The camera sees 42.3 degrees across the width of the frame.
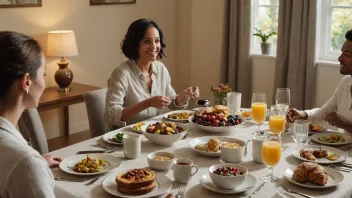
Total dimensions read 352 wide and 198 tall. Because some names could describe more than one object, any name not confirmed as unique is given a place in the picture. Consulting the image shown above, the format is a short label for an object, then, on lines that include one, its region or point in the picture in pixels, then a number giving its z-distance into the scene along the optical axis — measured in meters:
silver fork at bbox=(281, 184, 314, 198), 1.57
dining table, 1.59
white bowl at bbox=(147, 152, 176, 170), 1.76
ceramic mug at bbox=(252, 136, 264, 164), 1.85
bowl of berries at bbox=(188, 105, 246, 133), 2.26
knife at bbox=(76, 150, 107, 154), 1.99
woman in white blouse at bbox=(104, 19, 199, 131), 2.58
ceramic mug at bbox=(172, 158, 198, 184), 1.63
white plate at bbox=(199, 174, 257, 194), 1.57
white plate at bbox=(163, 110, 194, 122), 2.50
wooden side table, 3.87
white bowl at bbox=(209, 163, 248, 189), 1.56
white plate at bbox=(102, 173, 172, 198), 1.55
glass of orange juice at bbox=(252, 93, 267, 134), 2.29
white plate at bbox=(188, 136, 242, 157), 1.92
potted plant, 4.57
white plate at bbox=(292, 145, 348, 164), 1.89
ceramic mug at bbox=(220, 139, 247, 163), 1.84
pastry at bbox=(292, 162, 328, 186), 1.64
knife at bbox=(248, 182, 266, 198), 1.59
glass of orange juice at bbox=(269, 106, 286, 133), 2.18
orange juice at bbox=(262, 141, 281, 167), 1.72
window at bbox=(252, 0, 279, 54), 4.62
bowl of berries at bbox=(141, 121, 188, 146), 2.04
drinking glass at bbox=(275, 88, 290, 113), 2.42
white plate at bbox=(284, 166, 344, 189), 1.63
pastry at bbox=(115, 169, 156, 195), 1.55
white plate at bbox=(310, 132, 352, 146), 2.12
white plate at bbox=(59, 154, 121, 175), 1.77
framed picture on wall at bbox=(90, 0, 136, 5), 4.55
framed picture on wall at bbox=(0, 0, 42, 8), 3.88
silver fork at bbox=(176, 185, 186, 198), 1.55
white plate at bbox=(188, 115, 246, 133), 2.25
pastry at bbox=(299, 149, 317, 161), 1.90
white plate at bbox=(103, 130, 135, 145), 2.09
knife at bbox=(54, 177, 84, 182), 1.70
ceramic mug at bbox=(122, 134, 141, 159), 1.88
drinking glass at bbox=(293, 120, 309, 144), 2.04
